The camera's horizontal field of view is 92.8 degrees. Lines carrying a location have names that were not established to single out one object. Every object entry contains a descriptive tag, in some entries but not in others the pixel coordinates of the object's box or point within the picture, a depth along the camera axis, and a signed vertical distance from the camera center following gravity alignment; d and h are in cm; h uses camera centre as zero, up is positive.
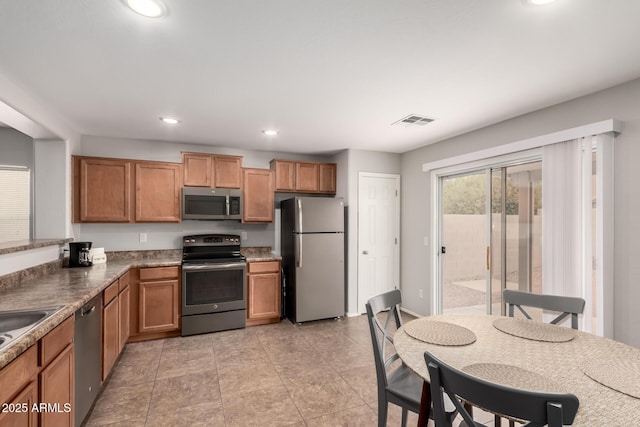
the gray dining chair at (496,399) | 85 -56
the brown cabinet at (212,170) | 401 +61
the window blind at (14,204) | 364 +14
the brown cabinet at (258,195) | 425 +28
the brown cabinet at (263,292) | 399 -103
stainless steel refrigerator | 407 -60
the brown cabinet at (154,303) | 346 -102
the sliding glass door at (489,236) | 308 -24
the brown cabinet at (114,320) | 248 -95
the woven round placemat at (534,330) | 164 -66
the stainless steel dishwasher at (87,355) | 195 -97
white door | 452 -29
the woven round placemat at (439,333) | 160 -66
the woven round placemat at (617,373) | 113 -64
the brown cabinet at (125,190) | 356 +31
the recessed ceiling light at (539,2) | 142 +100
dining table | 107 -66
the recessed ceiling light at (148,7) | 144 +101
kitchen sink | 166 -56
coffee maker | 318 -41
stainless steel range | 366 -94
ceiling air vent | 309 +99
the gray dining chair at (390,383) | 161 -96
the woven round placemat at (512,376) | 115 -65
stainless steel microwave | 396 +16
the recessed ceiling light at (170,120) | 315 +101
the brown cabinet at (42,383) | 125 -80
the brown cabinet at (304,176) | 443 +59
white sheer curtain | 246 -4
